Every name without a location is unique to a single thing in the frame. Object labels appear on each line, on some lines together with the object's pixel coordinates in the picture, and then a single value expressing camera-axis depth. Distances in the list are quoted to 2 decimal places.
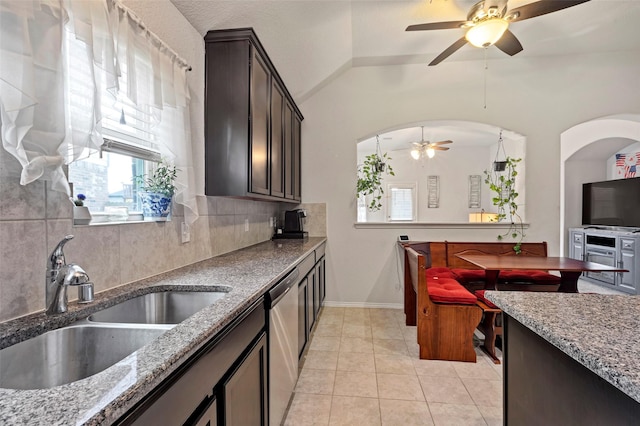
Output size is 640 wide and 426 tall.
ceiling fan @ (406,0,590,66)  2.04
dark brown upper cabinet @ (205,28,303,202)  2.05
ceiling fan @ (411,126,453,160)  5.37
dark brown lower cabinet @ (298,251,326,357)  2.27
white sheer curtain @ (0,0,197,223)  0.85
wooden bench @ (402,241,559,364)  2.59
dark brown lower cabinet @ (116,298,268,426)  0.67
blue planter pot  1.58
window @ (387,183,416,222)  7.79
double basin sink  0.80
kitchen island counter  0.66
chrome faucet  0.92
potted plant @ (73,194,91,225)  1.13
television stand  4.64
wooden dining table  2.53
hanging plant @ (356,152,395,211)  4.18
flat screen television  5.02
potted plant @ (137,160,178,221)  1.59
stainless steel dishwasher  1.47
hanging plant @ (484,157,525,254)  3.63
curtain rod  1.27
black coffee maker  3.64
